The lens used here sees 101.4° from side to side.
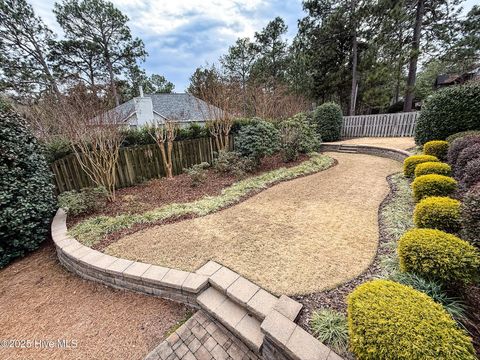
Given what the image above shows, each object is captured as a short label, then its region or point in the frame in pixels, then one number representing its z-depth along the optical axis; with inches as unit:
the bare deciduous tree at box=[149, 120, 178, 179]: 248.8
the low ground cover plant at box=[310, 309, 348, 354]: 62.1
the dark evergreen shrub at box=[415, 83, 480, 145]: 198.4
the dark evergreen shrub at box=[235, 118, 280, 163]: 271.0
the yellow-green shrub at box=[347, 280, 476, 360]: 44.1
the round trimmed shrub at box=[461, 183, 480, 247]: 75.5
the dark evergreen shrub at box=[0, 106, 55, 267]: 127.4
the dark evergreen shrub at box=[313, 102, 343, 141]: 453.7
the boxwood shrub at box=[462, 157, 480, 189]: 116.1
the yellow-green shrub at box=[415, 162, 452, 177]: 146.5
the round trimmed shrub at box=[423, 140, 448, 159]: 193.9
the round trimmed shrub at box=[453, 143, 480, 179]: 133.5
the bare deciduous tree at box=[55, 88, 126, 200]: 174.2
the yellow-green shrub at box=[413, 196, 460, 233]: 92.5
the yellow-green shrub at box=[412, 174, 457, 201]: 122.6
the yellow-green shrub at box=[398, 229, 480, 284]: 66.6
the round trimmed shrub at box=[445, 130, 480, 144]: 181.9
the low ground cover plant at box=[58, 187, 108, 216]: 160.6
